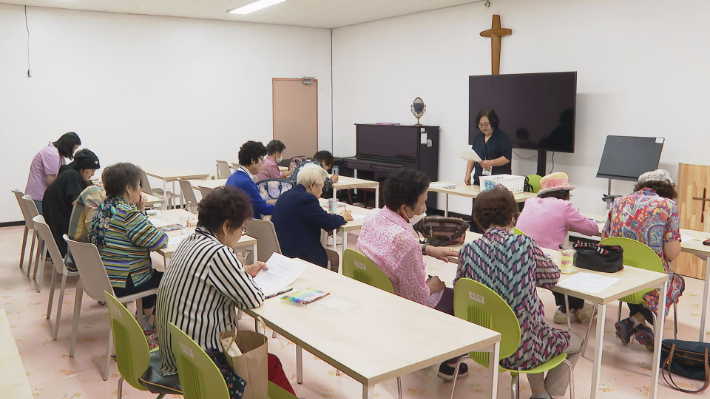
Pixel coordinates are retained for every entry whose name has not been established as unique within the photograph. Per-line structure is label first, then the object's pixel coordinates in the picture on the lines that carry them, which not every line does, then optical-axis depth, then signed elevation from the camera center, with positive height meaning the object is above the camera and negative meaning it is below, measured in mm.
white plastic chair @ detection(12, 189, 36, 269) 5077 -899
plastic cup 2922 -706
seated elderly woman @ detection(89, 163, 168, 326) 3266 -627
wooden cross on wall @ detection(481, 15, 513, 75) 6855 +988
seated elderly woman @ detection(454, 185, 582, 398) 2467 -655
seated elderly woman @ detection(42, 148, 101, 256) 4570 -558
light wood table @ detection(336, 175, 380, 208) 6424 -704
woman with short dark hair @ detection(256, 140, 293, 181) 6504 -459
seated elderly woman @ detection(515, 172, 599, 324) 3783 -630
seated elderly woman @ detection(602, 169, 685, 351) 3432 -640
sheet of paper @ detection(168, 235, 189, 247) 3576 -739
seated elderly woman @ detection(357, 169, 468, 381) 2848 -588
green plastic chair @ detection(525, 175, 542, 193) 5691 -598
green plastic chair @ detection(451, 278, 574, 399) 2373 -822
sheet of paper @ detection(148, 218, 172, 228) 4156 -734
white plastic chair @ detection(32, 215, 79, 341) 3746 -886
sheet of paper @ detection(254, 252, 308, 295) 2627 -715
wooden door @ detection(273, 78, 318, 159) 9688 +101
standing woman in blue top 6129 -274
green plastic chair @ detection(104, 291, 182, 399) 2098 -882
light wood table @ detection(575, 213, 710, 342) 3572 -799
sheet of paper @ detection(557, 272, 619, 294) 2660 -760
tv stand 6430 -470
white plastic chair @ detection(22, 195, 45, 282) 4809 -892
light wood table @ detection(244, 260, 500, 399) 1827 -749
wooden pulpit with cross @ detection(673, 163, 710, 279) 5109 -745
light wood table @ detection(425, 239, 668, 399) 2588 -775
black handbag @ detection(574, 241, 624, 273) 2910 -691
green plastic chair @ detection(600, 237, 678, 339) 3275 -775
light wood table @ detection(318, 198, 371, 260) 4175 -743
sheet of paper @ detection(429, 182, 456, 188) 6174 -685
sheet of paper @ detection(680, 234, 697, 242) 3784 -768
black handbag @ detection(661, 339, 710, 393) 3207 -1335
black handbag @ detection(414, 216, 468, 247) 3504 -655
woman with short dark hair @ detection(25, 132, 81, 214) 5559 -437
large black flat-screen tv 6055 +179
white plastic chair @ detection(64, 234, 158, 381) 3121 -847
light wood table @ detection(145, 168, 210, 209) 7199 -676
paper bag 1987 -839
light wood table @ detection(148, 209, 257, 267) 3428 -744
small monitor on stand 5363 -343
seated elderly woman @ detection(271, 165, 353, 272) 3783 -637
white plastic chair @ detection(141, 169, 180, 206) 6811 -914
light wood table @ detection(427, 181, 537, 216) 5383 -690
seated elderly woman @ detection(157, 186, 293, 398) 2131 -619
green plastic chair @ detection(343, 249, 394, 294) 2820 -749
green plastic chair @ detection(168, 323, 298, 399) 1798 -799
